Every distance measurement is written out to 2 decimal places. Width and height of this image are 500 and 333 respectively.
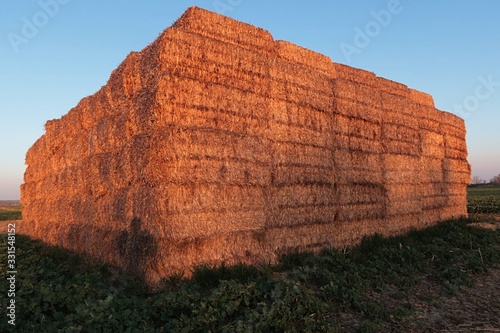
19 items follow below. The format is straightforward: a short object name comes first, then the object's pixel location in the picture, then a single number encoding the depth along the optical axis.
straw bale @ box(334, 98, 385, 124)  10.48
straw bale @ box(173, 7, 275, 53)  7.97
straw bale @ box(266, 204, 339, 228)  8.62
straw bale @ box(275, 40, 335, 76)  9.65
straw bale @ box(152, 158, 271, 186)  6.95
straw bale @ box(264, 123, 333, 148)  8.71
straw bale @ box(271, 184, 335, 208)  8.69
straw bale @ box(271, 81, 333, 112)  8.95
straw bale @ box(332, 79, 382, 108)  10.54
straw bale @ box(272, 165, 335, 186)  8.68
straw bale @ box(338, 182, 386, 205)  10.30
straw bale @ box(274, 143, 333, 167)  8.79
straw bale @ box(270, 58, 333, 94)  8.96
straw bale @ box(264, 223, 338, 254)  8.53
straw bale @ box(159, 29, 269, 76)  7.25
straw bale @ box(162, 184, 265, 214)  6.91
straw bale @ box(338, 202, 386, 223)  10.27
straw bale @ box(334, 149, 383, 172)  10.29
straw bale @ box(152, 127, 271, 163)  6.96
